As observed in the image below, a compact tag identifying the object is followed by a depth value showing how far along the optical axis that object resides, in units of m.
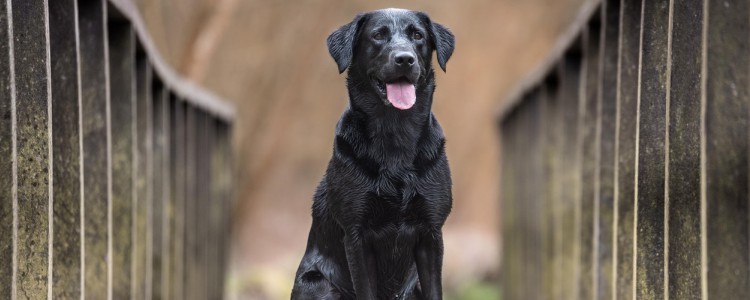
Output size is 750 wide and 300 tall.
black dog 9.33
